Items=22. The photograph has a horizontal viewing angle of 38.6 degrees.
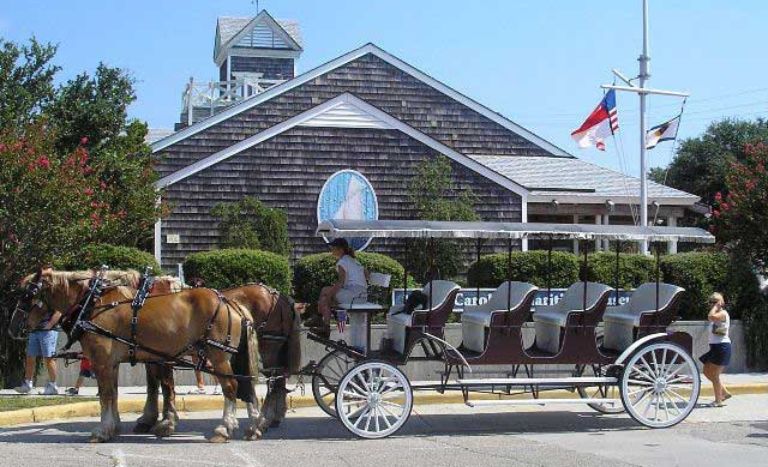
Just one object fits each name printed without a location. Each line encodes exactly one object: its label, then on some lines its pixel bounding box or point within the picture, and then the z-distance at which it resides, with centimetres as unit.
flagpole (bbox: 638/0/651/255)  2470
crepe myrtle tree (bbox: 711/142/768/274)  1869
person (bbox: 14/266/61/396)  1533
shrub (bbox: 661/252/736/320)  1977
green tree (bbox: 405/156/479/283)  2372
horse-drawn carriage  1217
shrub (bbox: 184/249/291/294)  1944
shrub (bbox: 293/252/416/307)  2000
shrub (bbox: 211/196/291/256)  2373
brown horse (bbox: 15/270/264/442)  1161
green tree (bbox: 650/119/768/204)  4869
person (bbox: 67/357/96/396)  1503
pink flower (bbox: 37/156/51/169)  1548
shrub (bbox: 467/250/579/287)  2059
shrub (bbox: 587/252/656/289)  2050
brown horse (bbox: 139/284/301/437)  1260
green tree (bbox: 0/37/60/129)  1995
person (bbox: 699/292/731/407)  1500
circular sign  2584
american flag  2480
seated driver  1275
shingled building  2520
